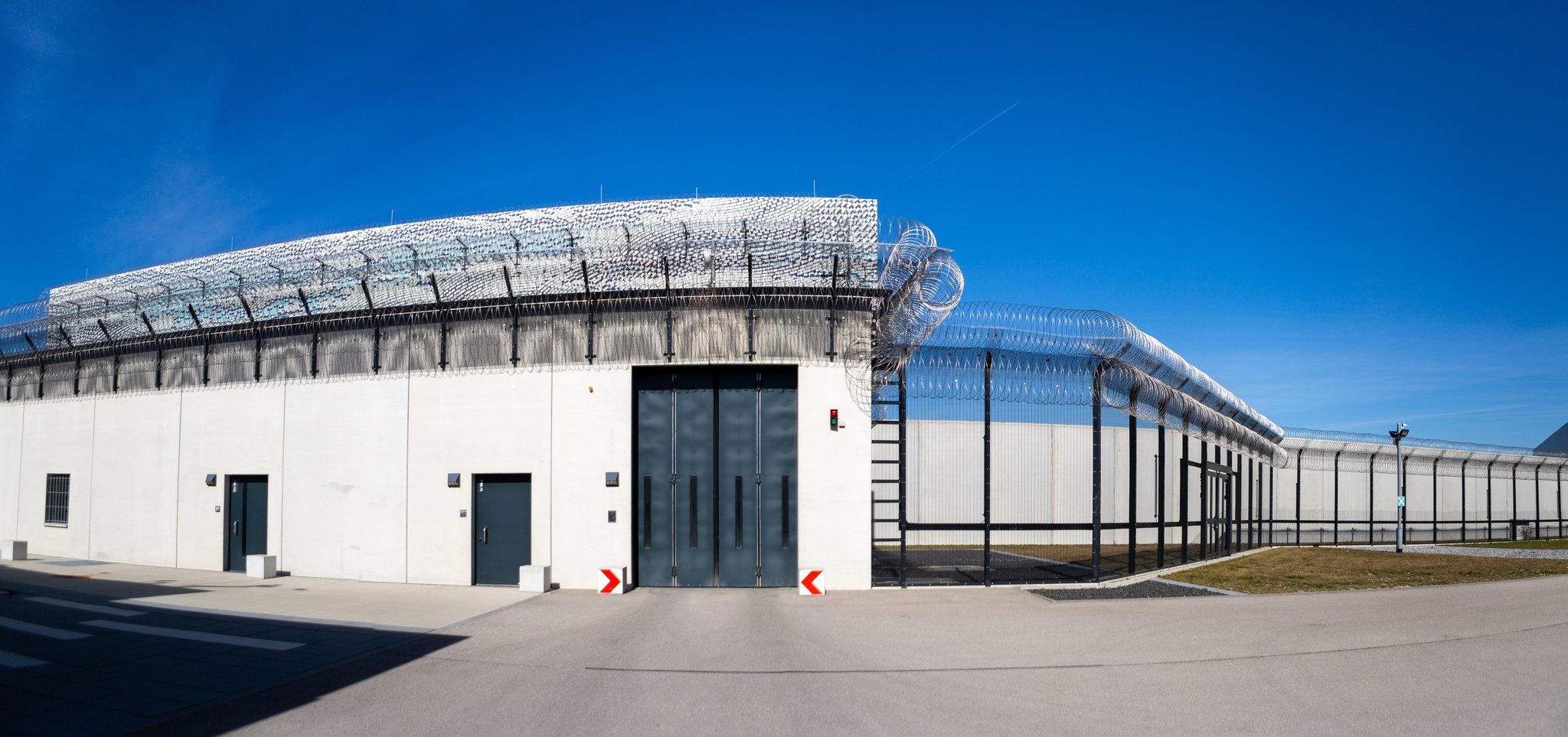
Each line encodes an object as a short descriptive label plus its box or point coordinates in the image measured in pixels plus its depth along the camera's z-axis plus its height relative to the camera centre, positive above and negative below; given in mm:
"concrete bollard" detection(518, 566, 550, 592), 16531 -3148
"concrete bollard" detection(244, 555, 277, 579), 19134 -3427
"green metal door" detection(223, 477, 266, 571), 20609 -2592
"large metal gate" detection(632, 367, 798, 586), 17000 -1261
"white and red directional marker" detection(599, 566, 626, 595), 16297 -3141
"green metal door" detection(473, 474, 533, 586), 17719 -2326
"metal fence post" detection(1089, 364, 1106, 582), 17272 -1295
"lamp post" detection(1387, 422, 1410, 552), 29859 -1565
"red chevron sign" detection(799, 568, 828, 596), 15938 -3079
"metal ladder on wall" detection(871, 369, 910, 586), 16516 -148
